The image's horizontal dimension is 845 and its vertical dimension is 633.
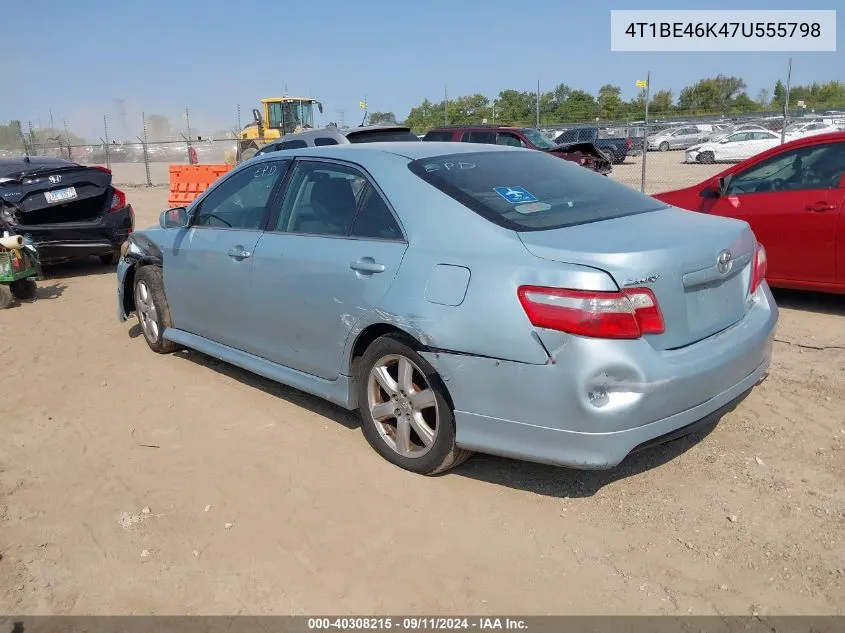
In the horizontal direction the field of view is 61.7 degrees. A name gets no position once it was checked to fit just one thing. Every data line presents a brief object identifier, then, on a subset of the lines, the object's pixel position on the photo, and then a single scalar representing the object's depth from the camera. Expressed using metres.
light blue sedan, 2.86
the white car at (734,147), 25.48
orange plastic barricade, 15.34
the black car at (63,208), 8.19
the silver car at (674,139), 34.19
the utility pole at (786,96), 16.01
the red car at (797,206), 5.80
